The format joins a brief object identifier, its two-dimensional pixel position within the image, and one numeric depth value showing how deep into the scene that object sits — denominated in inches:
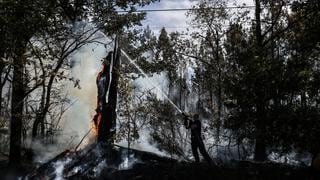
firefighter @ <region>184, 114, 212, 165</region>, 711.7
